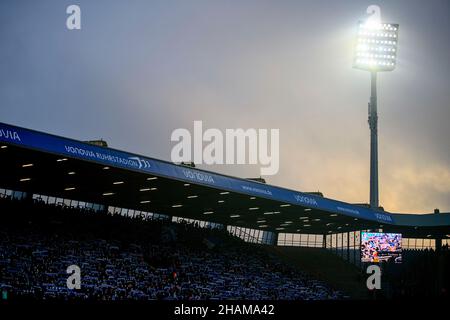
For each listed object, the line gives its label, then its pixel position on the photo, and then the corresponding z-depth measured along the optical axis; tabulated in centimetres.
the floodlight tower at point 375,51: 7244
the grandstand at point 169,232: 4153
